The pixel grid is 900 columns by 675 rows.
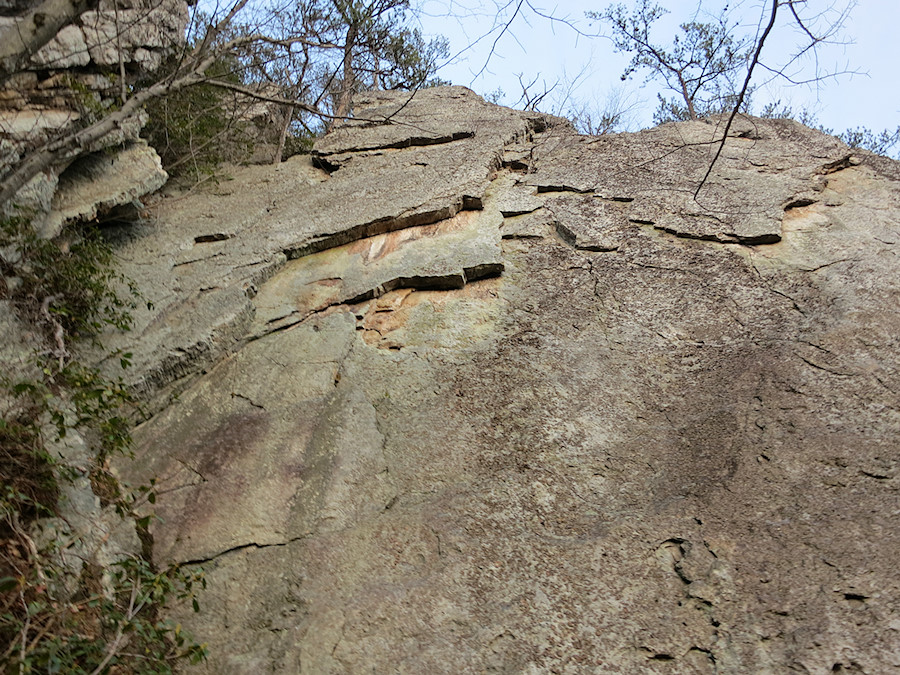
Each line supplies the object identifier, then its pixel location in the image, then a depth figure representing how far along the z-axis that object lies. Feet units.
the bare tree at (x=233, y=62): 12.79
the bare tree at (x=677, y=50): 38.45
